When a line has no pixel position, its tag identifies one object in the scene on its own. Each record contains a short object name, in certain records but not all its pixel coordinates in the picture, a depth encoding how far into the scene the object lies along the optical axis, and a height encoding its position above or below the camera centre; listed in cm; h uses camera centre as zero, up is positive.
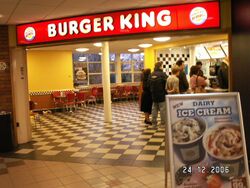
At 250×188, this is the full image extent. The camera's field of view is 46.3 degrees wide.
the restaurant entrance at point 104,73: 473 +48
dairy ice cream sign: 261 -56
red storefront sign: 452 +99
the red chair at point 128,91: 1462 -45
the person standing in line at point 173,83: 646 -6
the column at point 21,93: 626 -16
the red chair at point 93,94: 1353 -53
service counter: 560 -21
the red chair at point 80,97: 1218 -57
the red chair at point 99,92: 1396 -46
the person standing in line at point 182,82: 679 -5
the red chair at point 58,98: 1178 -56
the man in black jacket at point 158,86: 684 -12
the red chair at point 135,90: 1486 -42
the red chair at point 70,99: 1145 -60
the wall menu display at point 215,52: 1044 +100
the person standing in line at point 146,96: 738 -38
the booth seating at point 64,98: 1174 -60
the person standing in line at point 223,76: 607 +6
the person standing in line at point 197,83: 609 -7
